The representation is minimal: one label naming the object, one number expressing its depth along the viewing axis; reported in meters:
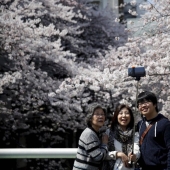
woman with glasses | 4.77
